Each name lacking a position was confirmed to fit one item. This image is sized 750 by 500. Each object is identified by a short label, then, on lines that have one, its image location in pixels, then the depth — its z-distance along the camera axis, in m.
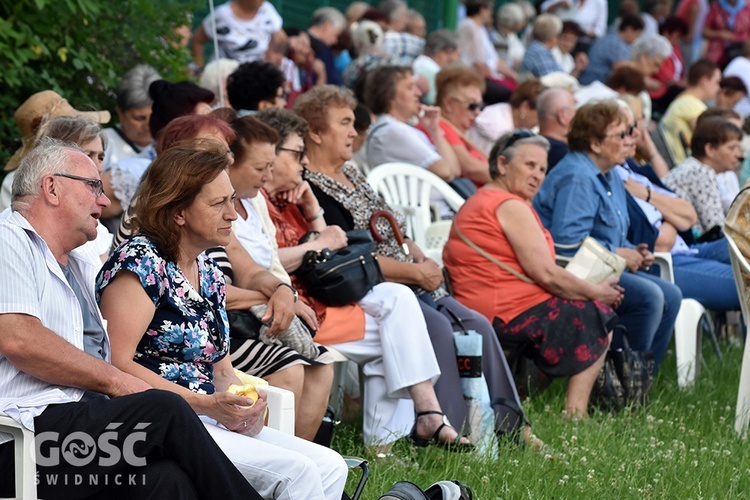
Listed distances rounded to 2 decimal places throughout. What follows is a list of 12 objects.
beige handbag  12.42
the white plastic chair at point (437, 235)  14.03
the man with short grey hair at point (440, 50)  21.00
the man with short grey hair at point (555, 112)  16.39
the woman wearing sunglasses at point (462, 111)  16.58
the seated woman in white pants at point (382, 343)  10.45
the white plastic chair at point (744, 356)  11.70
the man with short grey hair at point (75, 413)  6.46
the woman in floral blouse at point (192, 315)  7.04
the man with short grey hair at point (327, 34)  20.42
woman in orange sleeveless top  12.02
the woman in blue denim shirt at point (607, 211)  13.36
